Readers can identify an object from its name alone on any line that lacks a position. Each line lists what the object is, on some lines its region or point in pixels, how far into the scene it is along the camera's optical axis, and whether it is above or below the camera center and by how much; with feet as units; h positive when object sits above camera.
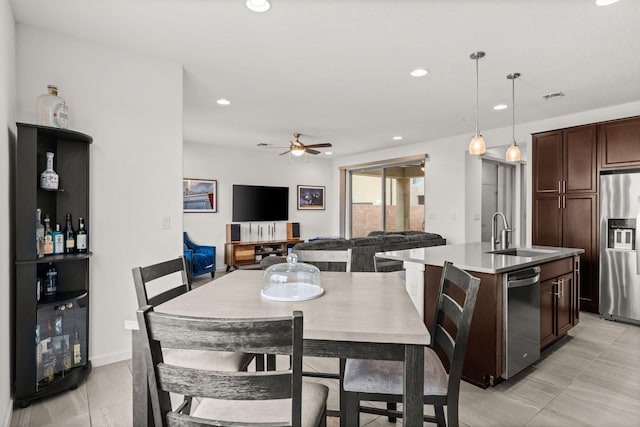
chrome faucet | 10.43 -0.76
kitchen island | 7.35 -1.85
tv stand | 21.50 -2.38
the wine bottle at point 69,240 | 7.66 -0.54
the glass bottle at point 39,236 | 7.12 -0.42
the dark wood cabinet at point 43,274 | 6.61 -1.37
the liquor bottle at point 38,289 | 6.98 -1.55
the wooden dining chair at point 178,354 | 4.84 -2.05
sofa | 12.73 -1.24
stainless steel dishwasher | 7.43 -2.41
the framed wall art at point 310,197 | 26.35 +1.52
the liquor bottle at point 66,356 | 7.47 -3.11
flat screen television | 22.90 +0.90
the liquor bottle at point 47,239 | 7.24 -0.49
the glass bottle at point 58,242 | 7.45 -0.57
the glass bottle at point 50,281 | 7.51 -1.45
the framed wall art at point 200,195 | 21.03 +1.34
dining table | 3.48 -1.18
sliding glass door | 22.70 +1.28
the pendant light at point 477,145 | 9.78 +2.04
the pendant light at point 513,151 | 10.59 +2.06
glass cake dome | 4.74 -0.97
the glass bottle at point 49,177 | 7.22 +0.84
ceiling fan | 17.78 +3.62
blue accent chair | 17.93 -2.27
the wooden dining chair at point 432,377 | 4.28 -2.14
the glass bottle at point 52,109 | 7.39 +2.36
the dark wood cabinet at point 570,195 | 13.37 +0.85
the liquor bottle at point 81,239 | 7.77 -0.53
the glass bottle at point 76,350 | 7.66 -3.04
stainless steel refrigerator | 12.03 -1.14
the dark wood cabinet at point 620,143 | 12.36 +2.71
